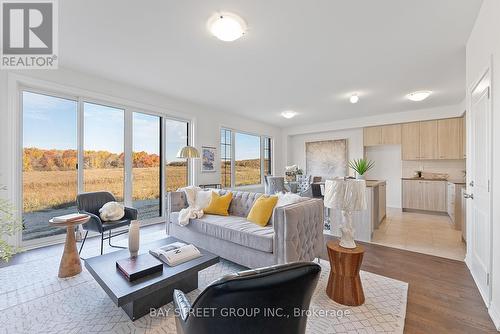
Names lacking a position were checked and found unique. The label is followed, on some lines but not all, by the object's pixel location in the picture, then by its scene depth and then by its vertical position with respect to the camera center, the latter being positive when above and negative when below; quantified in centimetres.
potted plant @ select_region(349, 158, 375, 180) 677 +12
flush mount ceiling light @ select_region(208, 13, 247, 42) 220 +147
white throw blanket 305 -65
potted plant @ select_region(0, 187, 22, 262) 150 -60
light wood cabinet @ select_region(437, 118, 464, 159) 536 +71
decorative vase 199 -67
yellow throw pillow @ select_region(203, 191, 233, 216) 324 -57
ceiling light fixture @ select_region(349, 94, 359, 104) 453 +145
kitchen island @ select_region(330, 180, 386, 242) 352 -86
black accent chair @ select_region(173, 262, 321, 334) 77 -50
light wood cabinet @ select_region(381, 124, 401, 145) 606 +92
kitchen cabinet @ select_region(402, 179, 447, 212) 546 -74
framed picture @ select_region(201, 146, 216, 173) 546 +21
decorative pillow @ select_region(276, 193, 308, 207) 262 -39
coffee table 152 -86
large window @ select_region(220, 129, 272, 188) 626 +29
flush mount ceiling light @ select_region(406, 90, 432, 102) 429 +144
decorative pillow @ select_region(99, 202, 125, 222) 301 -62
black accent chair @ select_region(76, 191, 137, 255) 284 -62
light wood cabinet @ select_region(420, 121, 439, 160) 561 +69
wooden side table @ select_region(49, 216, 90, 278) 239 -100
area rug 165 -121
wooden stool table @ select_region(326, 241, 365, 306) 188 -96
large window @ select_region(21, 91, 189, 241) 325 +20
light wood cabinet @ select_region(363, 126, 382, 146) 636 +93
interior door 194 -23
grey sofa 216 -77
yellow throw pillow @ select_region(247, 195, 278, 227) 273 -55
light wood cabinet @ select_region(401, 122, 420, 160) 582 +70
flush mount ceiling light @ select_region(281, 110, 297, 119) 562 +140
